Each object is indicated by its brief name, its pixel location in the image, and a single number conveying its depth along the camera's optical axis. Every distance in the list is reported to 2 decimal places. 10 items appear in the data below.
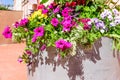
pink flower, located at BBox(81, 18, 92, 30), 1.32
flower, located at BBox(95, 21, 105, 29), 1.35
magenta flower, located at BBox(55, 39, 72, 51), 1.22
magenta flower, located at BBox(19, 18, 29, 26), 1.50
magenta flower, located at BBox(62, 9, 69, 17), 1.41
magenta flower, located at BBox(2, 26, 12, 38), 1.53
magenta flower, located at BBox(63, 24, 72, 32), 1.30
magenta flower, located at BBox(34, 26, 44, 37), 1.35
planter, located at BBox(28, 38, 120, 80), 1.35
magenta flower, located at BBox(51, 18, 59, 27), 1.37
